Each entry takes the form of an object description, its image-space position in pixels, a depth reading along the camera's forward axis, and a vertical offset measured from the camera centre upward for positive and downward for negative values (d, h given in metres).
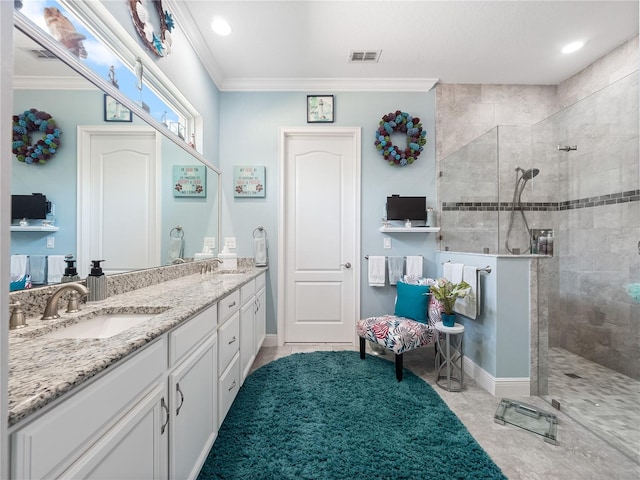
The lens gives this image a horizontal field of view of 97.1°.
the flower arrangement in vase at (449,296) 2.18 -0.43
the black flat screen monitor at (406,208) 3.01 +0.34
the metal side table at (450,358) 2.17 -0.96
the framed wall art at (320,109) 3.11 +1.44
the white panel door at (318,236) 3.17 +0.04
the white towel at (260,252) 3.05 -0.13
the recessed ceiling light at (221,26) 2.26 +1.74
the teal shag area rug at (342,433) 1.41 -1.14
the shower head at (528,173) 2.47 +0.59
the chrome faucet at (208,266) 2.60 -0.25
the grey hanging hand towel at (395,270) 3.01 -0.32
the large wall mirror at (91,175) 1.06 +0.32
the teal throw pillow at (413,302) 2.54 -0.57
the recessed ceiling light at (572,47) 2.52 +1.75
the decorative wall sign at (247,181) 3.13 +0.65
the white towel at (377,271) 3.02 -0.33
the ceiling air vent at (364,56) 2.62 +1.74
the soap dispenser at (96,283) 1.34 -0.21
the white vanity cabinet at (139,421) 0.56 -0.50
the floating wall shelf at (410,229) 2.96 +0.12
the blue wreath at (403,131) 3.02 +1.12
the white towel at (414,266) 3.00 -0.28
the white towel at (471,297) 2.24 -0.46
